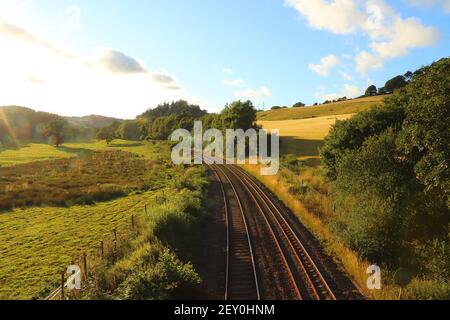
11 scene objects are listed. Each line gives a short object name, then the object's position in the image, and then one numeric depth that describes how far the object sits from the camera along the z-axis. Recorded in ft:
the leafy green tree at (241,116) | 234.38
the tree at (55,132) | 372.52
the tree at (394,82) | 445.13
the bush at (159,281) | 42.37
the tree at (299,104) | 607.78
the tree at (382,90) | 465.26
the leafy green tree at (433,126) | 55.52
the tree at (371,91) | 492.95
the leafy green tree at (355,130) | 96.73
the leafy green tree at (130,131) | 506.40
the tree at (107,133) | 449.02
